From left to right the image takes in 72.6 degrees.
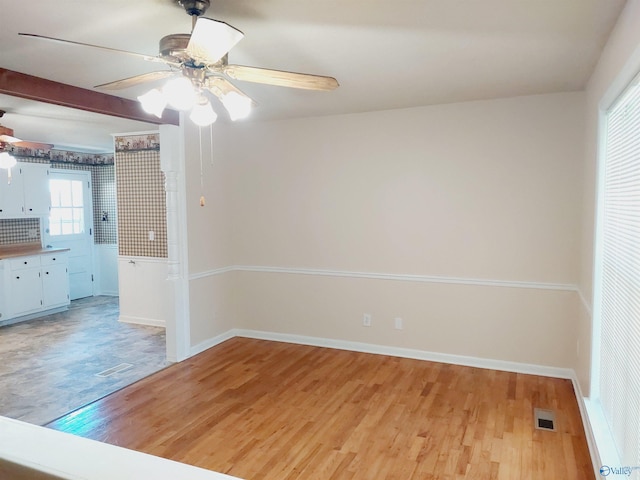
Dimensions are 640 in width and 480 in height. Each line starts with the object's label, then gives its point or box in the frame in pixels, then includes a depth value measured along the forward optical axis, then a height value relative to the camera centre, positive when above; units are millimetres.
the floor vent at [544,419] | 3057 -1535
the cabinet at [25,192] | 6152 +264
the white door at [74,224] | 7113 -243
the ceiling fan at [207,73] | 1871 +653
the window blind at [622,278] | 1958 -367
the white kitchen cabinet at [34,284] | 5879 -1061
